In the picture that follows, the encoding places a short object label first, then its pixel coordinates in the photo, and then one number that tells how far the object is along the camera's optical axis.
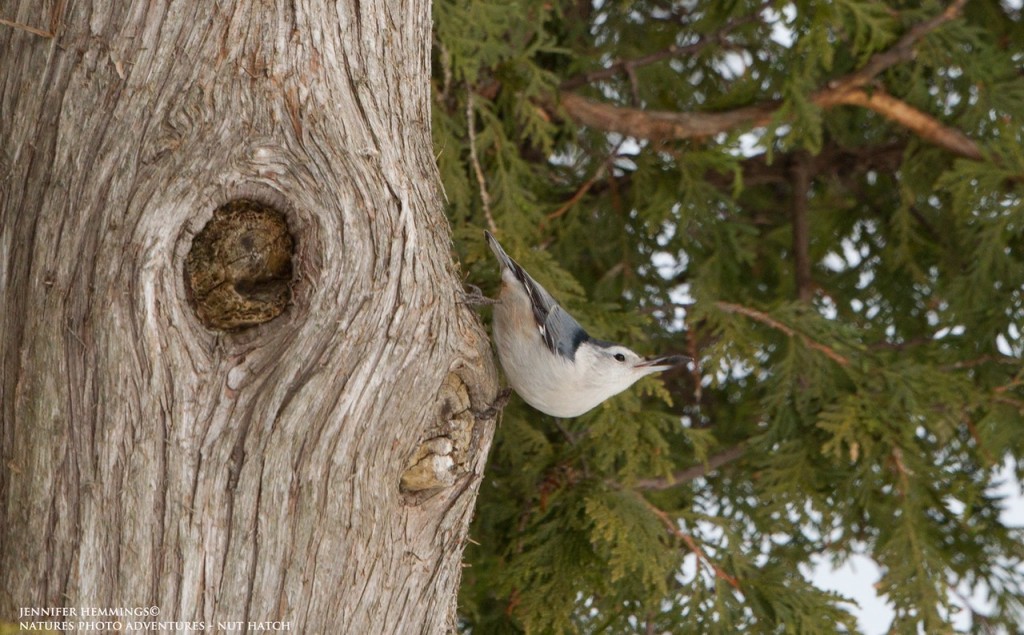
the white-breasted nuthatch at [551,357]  5.45
